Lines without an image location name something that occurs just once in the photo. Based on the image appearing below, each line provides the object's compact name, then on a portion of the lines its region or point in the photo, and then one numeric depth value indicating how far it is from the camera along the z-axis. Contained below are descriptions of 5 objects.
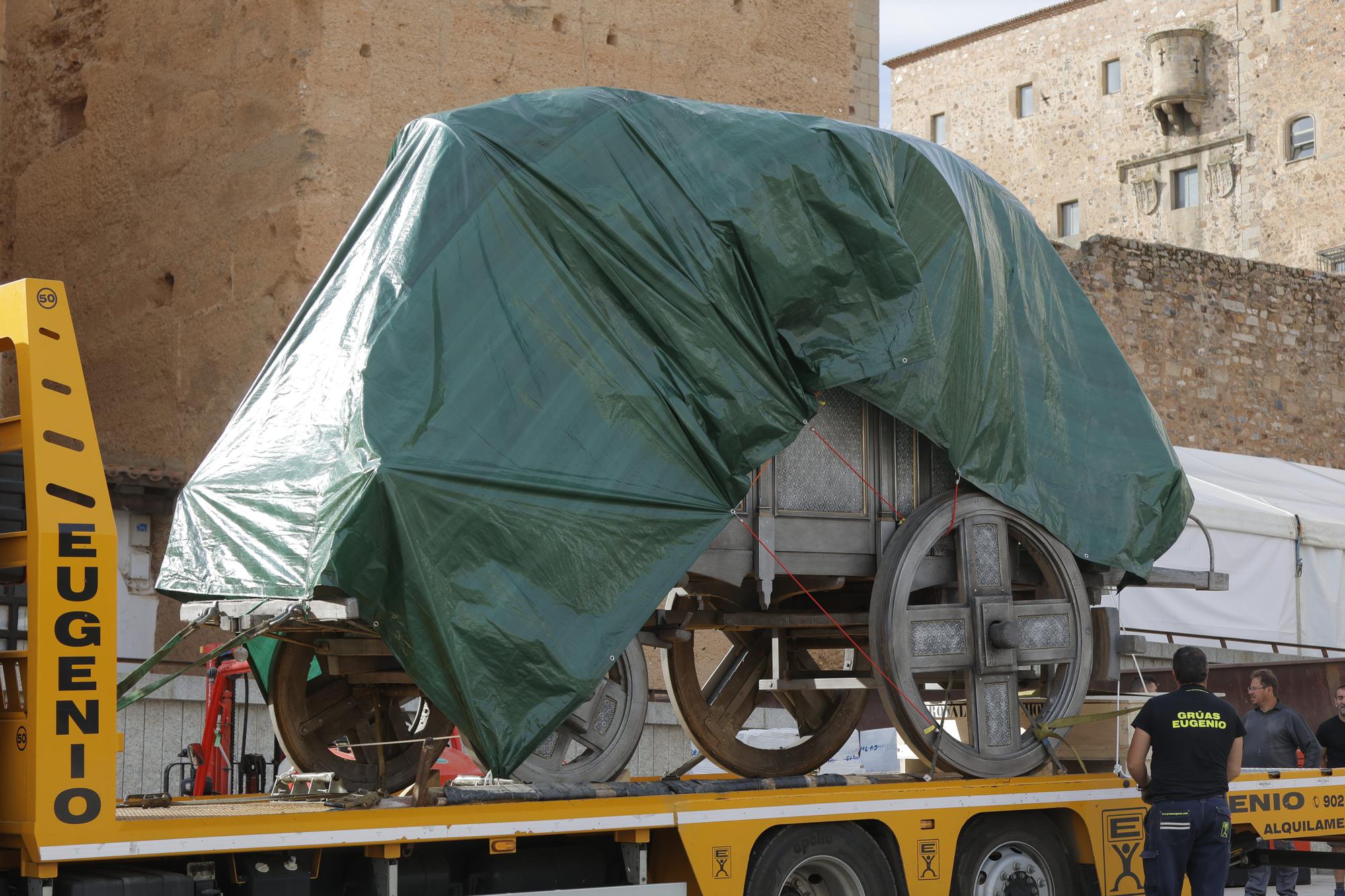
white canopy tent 17.44
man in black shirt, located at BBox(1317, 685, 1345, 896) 10.44
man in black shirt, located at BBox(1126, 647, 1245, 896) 7.41
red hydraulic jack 8.80
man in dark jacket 10.41
